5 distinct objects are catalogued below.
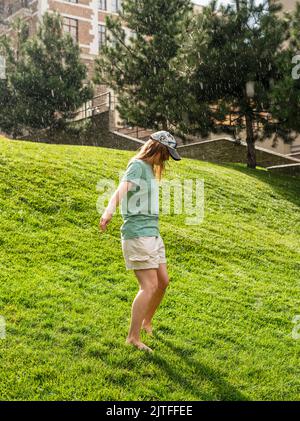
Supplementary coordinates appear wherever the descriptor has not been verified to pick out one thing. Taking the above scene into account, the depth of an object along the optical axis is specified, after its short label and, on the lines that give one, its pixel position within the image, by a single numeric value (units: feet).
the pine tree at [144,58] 71.10
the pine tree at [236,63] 63.31
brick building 130.21
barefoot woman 17.35
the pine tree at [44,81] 93.35
